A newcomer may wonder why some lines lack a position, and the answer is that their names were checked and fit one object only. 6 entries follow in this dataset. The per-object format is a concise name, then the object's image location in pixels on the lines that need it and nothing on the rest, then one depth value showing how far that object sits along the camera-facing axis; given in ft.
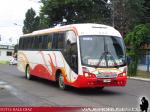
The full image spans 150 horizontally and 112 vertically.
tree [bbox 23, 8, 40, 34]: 192.53
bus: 28.91
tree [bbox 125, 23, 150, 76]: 67.70
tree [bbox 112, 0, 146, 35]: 79.60
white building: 176.48
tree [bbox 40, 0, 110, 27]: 93.42
